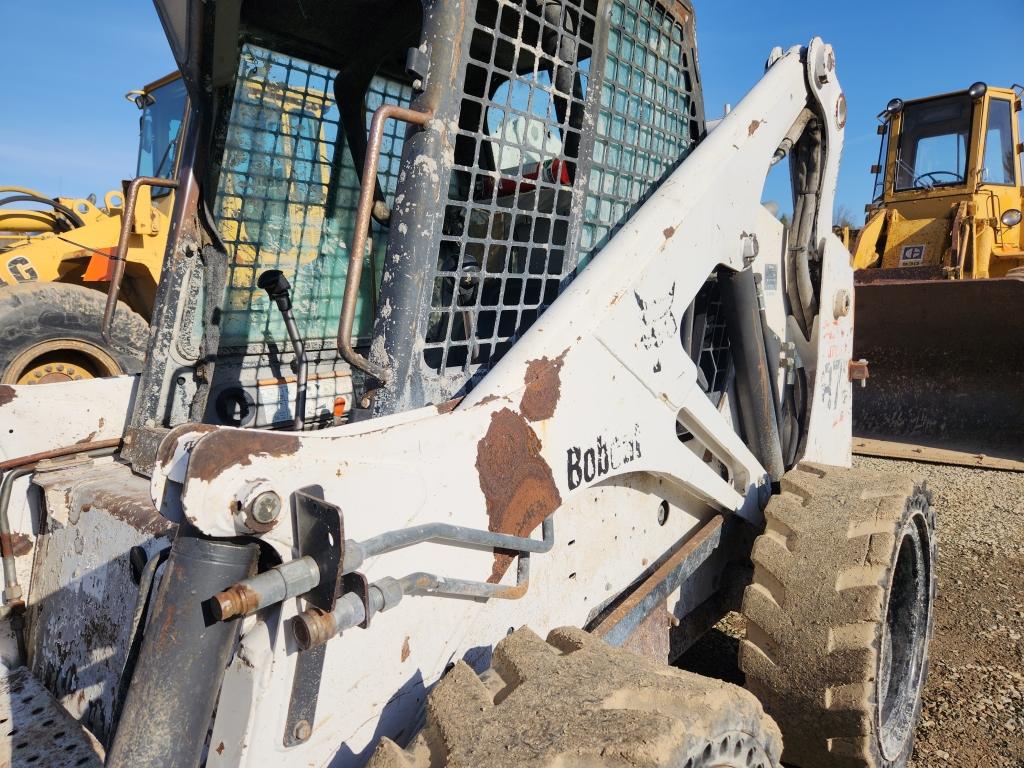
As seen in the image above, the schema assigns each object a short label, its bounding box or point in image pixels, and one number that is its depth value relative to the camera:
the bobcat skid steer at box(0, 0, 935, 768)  1.14
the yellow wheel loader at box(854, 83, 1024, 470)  6.62
